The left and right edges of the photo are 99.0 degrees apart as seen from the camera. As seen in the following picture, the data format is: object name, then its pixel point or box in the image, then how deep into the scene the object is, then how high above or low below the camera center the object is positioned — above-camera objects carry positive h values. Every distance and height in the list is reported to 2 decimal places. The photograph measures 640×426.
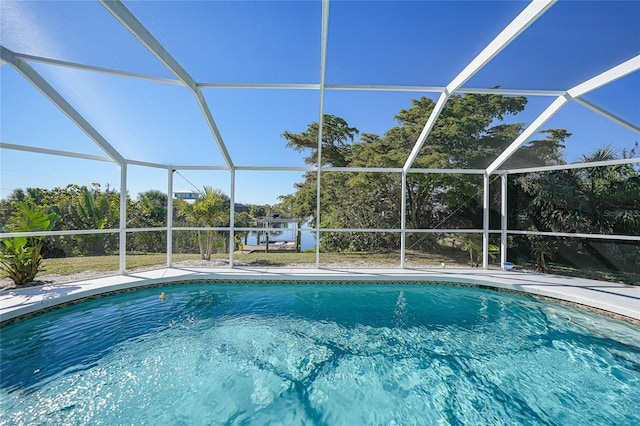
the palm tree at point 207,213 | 8.34 -0.02
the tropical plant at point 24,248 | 5.17 -0.75
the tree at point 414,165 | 5.64 +1.46
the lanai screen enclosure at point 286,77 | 3.34 +2.21
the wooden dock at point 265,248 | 10.90 -1.41
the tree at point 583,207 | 6.50 +0.30
